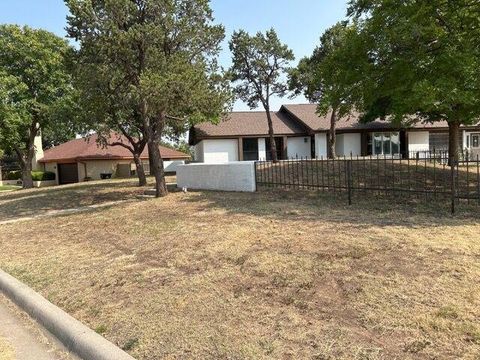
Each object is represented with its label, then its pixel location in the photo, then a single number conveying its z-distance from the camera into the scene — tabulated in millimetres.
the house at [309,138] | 35062
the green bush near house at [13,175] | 54938
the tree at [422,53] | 10695
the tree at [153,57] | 13867
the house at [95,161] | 38062
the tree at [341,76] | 13164
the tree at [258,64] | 26547
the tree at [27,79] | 31344
